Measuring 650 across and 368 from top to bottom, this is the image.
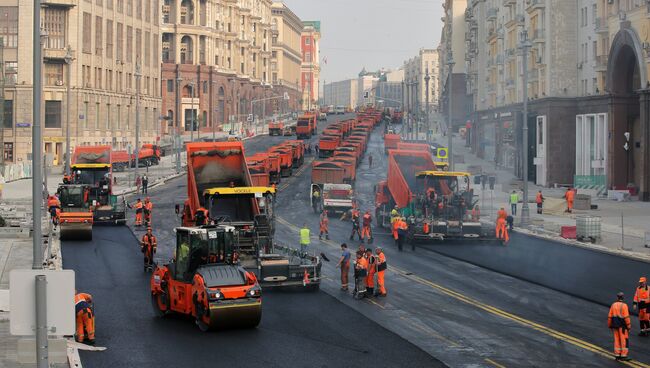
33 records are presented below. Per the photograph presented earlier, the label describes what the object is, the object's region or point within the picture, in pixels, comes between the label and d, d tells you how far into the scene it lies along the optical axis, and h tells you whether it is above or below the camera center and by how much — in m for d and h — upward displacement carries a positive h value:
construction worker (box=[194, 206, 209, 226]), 31.59 -1.27
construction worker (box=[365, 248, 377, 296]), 27.88 -2.93
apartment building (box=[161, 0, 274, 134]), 142.12 +18.93
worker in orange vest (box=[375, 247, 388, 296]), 27.58 -2.77
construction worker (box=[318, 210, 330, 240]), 42.91 -2.25
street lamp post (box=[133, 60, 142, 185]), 74.69 +4.82
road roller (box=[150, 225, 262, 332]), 21.45 -2.51
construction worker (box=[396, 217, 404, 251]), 38.44 -2.17
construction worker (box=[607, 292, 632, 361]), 19.47 -3.08
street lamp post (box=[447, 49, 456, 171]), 62.91 +3.17
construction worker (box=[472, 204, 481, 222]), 41.45 -1.58
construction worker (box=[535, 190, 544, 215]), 56.44 -1.35
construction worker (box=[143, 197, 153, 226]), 47.16 -1.65
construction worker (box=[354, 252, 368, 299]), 27.34 -2.84
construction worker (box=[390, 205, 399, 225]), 42.88 -1.61
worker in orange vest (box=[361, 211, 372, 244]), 40.81 -2.15
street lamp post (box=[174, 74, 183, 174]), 83.64 +1.39
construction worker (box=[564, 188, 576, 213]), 56.78 -1.23
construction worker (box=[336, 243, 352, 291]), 28.70 -2.68
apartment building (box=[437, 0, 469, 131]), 153.88 +21.37
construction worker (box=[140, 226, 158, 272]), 32.28 -2.47
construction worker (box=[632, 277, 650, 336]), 22.31 -2.98
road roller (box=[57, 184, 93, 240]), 40.88 -1.71
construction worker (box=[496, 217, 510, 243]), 40.78 -2.20
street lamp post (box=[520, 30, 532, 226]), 48.88 +0.09
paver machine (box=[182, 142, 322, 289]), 28.02 -1.08
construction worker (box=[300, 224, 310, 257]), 35.06 -2.17
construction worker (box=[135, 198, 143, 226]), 48.63 -1.83
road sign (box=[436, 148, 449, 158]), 61.03 +1.75
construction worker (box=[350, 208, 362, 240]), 42.04 -2.08
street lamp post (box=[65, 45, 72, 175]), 57.31 +2.59
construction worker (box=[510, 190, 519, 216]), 55.25 -1.34
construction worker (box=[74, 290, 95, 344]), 21.11 -3.25
